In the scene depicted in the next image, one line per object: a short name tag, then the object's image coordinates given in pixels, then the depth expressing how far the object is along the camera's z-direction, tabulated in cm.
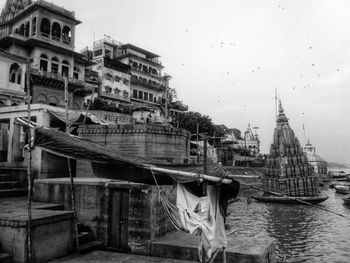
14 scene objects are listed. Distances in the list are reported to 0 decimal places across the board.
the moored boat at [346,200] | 3419
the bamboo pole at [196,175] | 628
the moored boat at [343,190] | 4558
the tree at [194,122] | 5833
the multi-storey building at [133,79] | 5397
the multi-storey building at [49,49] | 3969
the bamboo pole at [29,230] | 787
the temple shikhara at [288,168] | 3706
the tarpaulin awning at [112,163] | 660
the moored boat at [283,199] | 3353
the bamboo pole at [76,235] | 983
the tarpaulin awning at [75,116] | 1680
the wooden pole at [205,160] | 700
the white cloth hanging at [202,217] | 680
